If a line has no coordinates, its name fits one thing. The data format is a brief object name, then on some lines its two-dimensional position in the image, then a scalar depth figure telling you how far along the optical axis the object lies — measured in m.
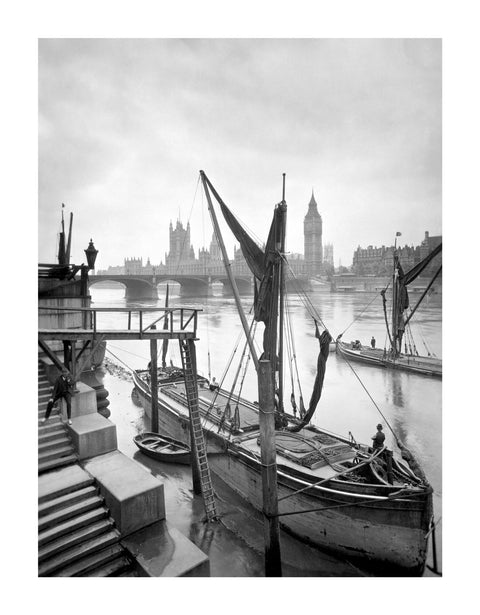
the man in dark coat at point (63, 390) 7.49
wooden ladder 9.10
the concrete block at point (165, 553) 5.33
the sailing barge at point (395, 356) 24.36
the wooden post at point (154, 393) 14.66
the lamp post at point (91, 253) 11.17
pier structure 5.39
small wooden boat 12.60
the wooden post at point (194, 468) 9.83
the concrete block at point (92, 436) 7.05
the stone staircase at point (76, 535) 5.32
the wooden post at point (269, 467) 6.81
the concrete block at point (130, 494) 5.81
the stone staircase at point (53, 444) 6.80
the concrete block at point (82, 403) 7.87
